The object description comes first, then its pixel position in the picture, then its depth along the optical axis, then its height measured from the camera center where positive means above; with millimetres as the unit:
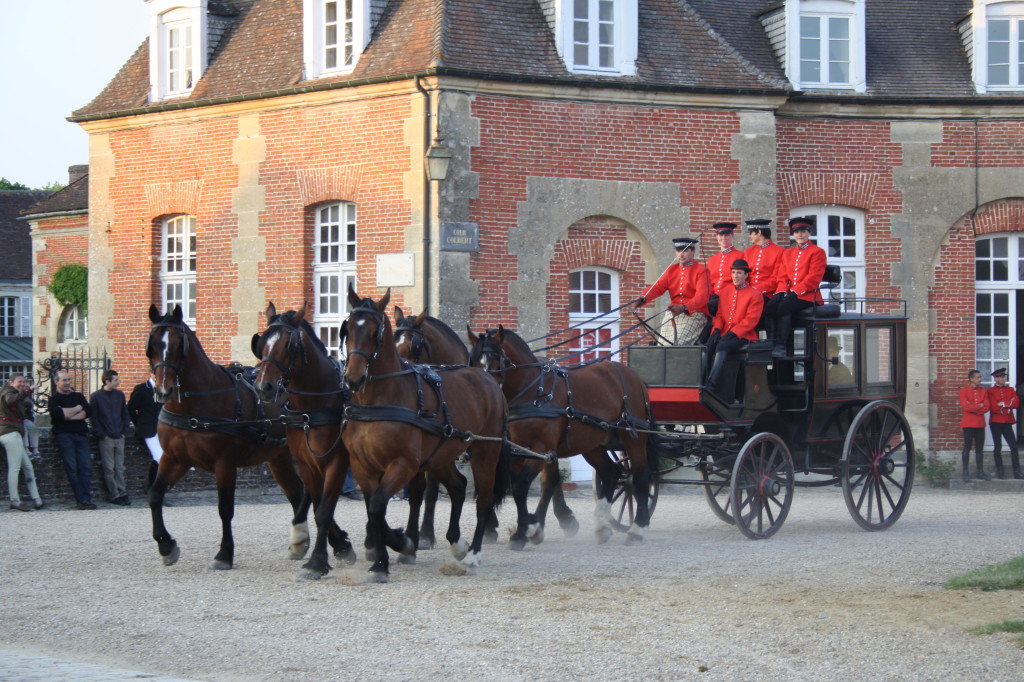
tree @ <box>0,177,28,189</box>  60500 +7341
